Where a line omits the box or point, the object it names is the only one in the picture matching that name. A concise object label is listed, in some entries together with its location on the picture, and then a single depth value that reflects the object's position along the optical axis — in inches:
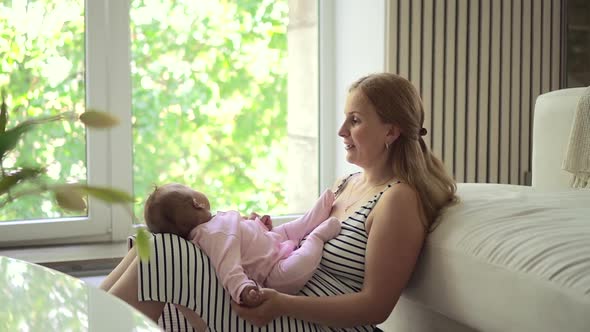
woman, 64.6
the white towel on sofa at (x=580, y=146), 81.1
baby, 66.1
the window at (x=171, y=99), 118.8
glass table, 36.5
